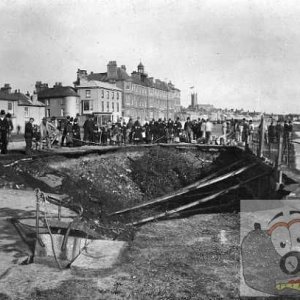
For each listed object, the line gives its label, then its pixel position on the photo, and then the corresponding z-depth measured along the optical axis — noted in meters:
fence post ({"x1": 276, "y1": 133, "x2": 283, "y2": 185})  11.52
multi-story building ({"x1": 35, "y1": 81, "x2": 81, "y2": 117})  56.34
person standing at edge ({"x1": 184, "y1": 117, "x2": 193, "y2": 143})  24.39
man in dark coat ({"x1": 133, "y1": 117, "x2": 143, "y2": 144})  22.28
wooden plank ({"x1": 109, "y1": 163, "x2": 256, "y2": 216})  12.80
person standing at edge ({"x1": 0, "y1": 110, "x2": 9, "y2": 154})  14.16
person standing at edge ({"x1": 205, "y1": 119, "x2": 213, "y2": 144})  23.09
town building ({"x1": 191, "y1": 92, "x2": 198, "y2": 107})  139.06
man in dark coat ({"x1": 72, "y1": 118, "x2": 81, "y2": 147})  20.30
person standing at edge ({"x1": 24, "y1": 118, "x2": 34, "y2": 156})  14.79
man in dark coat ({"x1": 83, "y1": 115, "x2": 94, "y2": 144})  21.08
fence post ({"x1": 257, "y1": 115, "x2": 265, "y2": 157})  15.20
